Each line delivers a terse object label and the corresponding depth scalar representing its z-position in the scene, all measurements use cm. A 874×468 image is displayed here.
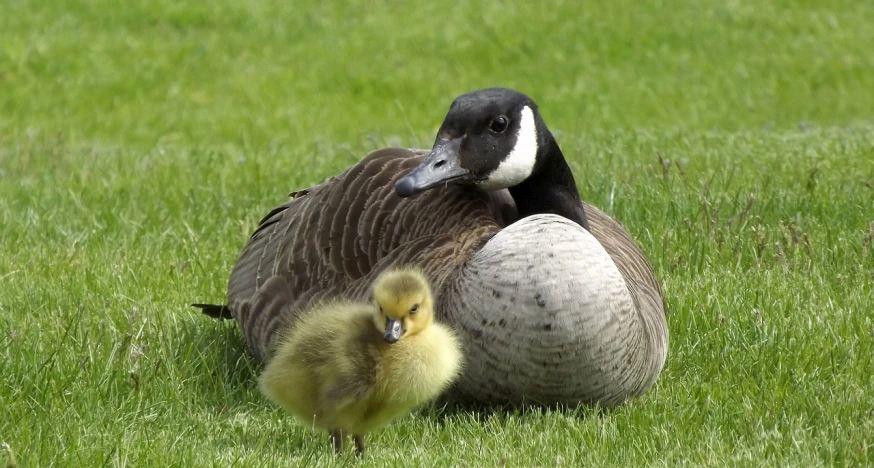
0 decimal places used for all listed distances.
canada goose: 875
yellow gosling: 801
